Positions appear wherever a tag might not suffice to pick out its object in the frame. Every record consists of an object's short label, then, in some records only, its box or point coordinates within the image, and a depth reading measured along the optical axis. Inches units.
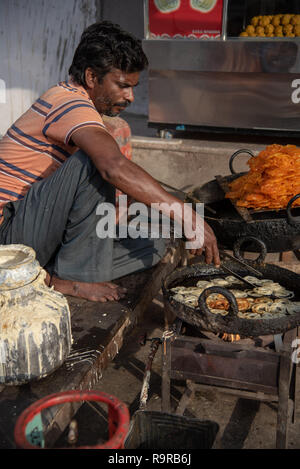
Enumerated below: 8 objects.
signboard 240.5
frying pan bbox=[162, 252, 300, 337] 99.0
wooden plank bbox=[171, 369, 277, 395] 101.7
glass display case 240.8
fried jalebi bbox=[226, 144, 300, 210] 155.3
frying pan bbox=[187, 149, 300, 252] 147.9
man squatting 124.4
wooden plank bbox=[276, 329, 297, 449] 98.3
